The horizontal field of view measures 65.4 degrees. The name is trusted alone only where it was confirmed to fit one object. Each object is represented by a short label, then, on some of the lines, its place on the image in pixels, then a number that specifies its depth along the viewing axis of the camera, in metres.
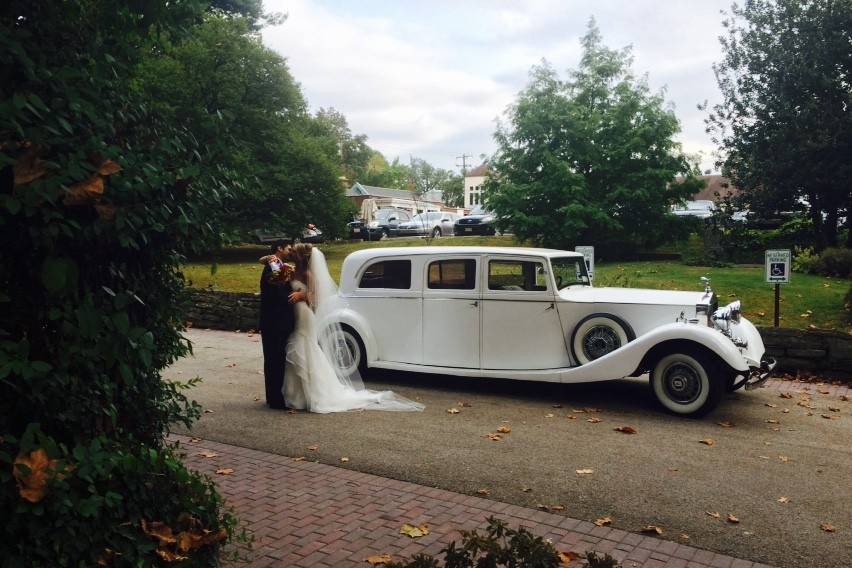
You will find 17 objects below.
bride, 7.72
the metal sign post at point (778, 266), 9.77
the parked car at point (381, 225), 37.91
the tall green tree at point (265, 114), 24.83
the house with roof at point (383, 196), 87.44
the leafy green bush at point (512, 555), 2.62
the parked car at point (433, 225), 39.28
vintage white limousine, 7.23
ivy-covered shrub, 2.37
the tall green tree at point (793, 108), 19.19
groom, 7.71
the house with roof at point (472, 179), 123.47
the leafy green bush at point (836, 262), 15.87
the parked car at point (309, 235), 27.30
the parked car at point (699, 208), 31.59
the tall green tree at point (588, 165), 20.59
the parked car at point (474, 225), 37.88
